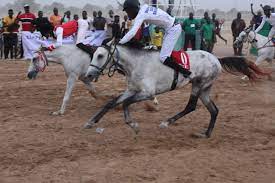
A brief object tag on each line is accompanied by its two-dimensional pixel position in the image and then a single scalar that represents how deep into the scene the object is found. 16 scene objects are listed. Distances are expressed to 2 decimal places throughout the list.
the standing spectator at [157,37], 20.58
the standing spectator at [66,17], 20.99
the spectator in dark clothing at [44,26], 12.16
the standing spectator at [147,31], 14.78
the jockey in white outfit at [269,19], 14.65
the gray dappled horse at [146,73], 7.89
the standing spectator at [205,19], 22.52
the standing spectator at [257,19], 21.06
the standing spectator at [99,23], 17.72
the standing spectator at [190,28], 21.89
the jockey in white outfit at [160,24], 7.81
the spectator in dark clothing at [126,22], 21.21
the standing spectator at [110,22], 15.95
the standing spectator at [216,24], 25.19
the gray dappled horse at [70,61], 9.98
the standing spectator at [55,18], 19.65
